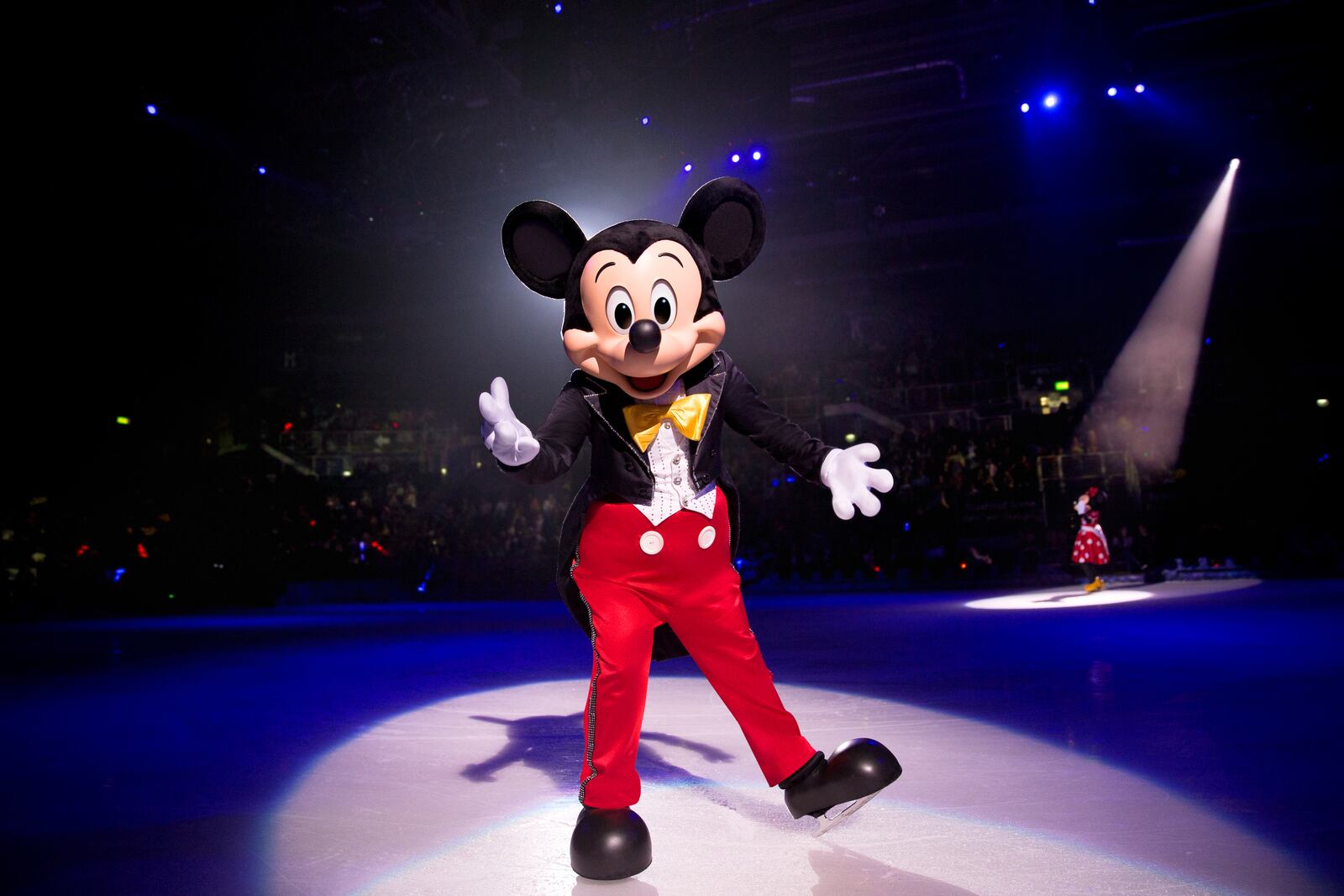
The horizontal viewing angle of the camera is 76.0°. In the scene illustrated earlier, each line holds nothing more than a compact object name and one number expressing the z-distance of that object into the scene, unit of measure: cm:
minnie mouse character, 897
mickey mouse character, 190
